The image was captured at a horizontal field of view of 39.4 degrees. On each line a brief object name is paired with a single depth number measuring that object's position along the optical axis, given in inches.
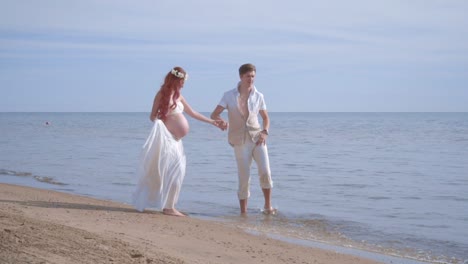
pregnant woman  291.0
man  319.3
